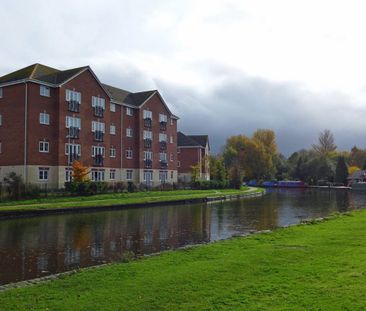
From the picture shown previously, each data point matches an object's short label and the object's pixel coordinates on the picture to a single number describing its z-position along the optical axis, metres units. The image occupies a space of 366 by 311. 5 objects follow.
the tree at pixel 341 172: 117.00
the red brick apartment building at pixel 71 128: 46.81
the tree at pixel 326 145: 138.50
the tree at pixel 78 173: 47.31
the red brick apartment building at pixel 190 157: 87.88
